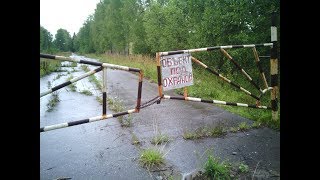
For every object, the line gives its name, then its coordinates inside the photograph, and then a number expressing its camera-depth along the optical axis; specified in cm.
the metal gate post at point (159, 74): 516
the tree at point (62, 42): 12138
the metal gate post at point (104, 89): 458
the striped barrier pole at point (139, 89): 498
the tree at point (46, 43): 7509
